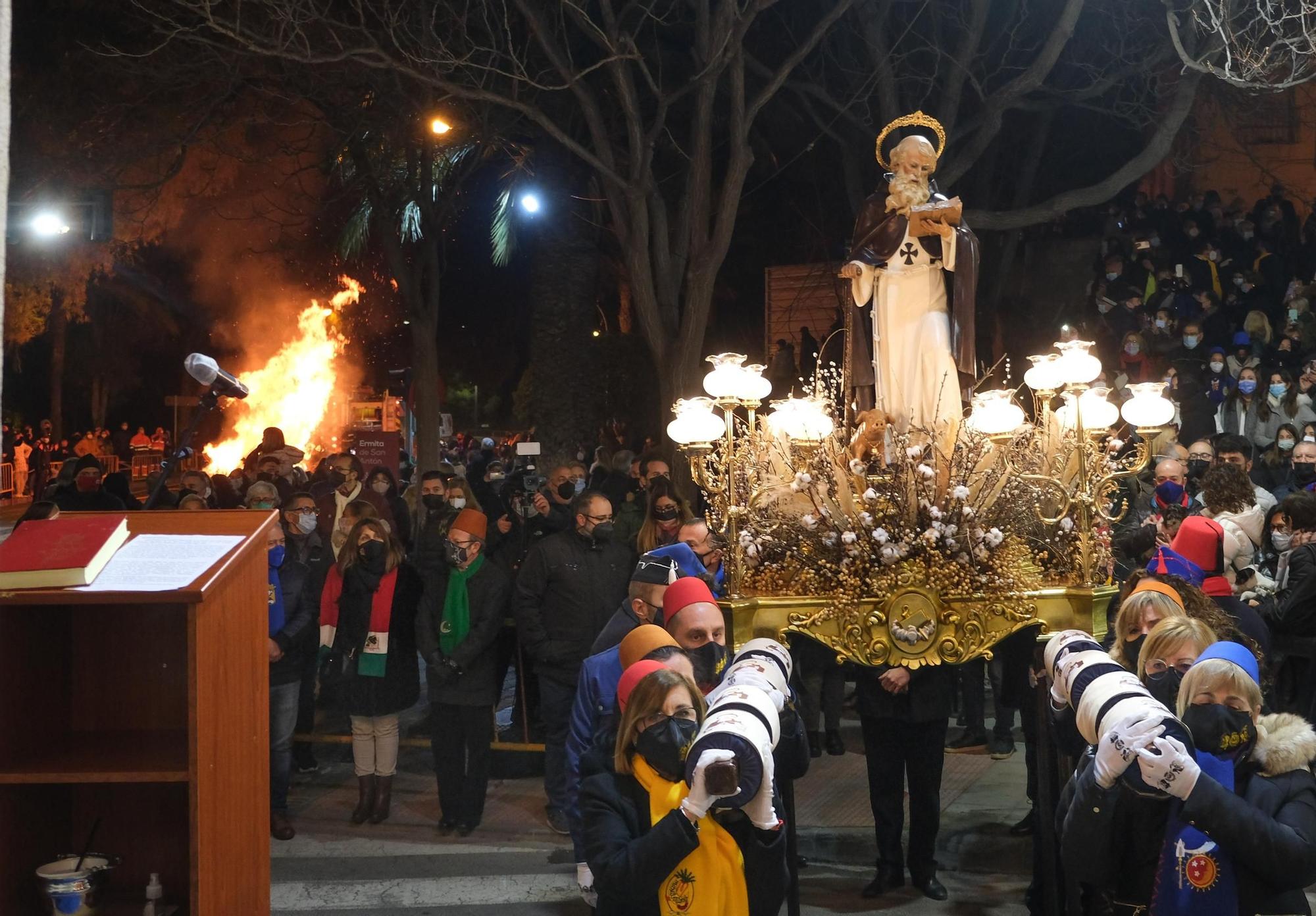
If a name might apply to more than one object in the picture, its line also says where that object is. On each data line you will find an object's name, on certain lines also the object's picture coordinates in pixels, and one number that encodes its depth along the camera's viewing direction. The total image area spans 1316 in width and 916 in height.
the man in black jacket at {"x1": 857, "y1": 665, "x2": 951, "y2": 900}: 6.87
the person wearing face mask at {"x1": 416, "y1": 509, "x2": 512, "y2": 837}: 8.27
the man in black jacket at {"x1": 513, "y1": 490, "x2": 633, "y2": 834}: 8.30
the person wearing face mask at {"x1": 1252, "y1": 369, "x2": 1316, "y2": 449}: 14.36
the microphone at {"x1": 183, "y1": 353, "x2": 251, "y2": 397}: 4.57
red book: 3.11
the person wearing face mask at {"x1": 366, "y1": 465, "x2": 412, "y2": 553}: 13.49
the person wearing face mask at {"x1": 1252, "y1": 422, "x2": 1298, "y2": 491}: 12.80
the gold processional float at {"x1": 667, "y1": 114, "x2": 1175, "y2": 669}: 6.75
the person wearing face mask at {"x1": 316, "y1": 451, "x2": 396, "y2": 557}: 12.77
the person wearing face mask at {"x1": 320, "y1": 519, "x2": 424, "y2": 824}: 8.26
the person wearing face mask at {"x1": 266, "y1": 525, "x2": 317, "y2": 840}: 8.15
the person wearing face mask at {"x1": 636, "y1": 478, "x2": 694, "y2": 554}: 8.91
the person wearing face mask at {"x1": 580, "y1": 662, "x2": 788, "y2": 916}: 3.83
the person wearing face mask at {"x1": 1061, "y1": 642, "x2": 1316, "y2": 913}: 3.95
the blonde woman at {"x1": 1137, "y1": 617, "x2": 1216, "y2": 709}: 4.84
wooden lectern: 3.17
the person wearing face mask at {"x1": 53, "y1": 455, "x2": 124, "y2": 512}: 11.56
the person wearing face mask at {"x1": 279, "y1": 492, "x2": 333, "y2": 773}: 8.68
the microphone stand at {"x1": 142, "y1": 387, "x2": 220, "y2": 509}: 4.36
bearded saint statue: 7.95
